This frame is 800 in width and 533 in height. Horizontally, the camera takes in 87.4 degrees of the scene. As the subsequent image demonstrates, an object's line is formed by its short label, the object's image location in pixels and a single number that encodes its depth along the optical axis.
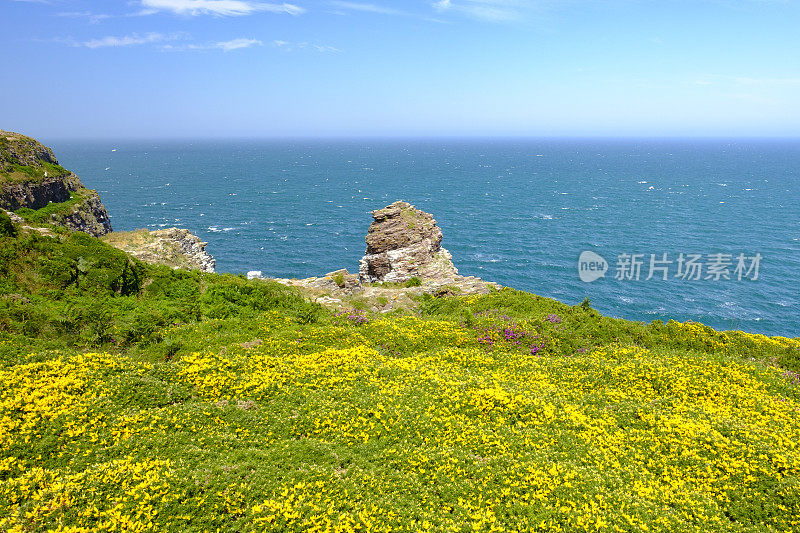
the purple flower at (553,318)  26.52
